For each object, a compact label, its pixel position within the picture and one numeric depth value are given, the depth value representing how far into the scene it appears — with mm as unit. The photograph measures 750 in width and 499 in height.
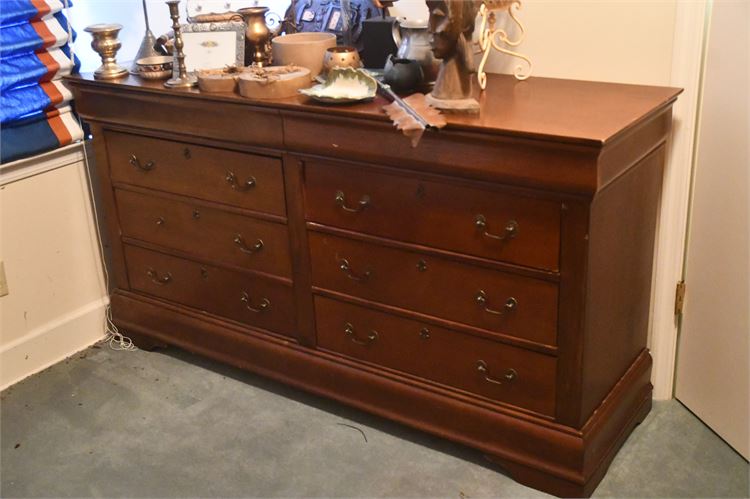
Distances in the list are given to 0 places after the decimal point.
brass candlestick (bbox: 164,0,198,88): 2238
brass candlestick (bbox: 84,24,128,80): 2375
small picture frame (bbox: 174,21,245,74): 2326
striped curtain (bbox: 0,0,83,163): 2369
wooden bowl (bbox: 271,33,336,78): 2240
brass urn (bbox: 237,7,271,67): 2307
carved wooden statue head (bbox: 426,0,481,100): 1801
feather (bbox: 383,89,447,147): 1788
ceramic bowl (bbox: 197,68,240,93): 2180
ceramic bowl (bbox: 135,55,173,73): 2355
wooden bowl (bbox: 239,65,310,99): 2072
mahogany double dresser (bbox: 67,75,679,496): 1771
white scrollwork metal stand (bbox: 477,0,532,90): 2020
